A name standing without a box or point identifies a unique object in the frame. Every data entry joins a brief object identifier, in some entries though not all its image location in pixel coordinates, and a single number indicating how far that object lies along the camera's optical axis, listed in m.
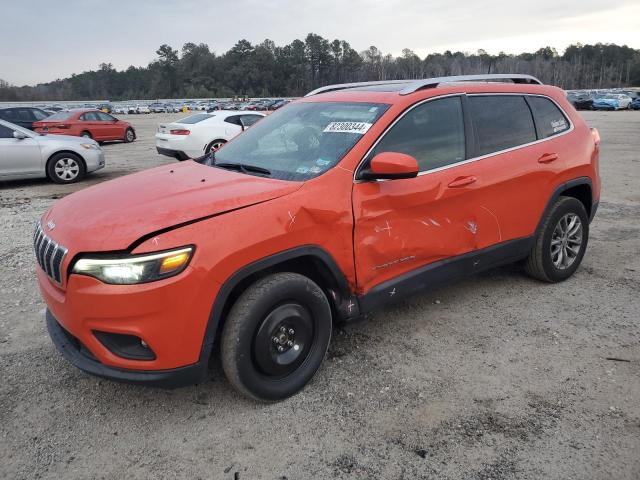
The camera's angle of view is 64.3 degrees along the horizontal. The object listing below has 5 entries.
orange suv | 2.49
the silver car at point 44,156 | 9.59
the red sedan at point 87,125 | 17.64
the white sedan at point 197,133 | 12.03
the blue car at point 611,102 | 43.44
